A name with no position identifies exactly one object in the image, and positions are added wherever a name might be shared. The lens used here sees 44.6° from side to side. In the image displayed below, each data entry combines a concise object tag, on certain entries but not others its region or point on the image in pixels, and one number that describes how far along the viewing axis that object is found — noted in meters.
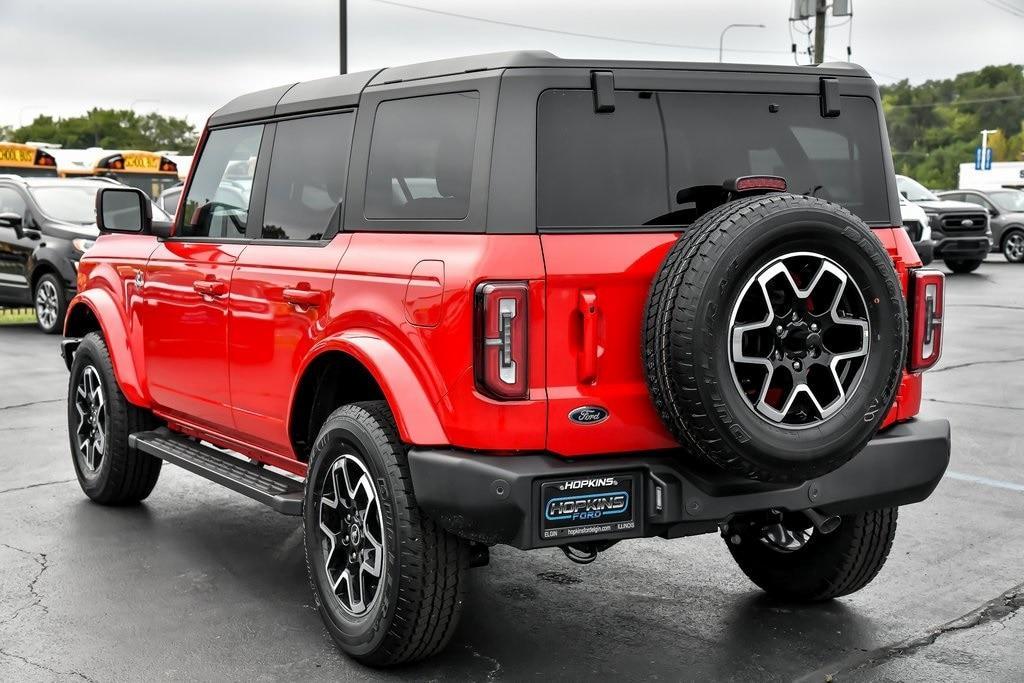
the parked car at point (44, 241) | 15.32
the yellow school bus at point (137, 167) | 30.33
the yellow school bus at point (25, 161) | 27.61
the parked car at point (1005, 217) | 27.53
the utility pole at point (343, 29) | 24.84
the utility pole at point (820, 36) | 31.89
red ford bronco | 3.79
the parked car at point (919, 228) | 20.62
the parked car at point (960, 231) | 24.05
